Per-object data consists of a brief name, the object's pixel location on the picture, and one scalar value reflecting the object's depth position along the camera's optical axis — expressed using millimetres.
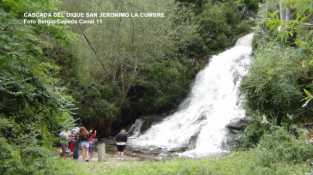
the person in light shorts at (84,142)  13773
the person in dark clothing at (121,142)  16516
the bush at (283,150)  9836
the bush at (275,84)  13391
